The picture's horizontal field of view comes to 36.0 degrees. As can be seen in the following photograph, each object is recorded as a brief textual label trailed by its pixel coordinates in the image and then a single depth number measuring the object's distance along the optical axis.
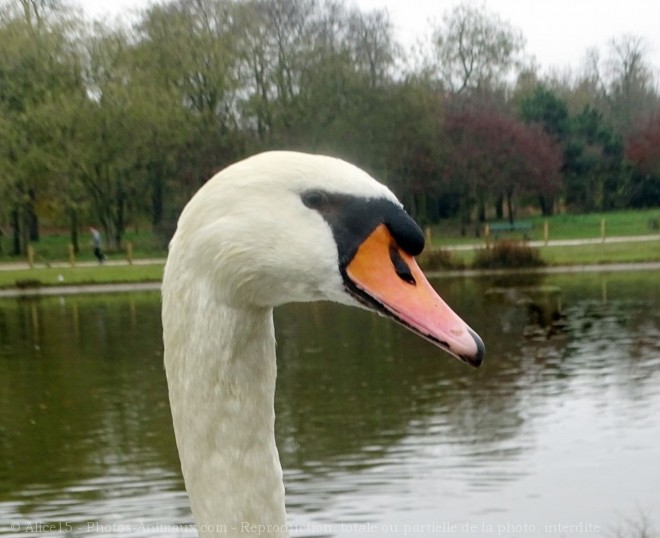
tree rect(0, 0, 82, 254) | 37.62
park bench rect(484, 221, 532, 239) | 43.84
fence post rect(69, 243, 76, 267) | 35.65
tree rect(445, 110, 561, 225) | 44.06
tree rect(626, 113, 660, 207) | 49.59
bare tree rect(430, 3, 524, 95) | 51.12
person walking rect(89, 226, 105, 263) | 36.22
